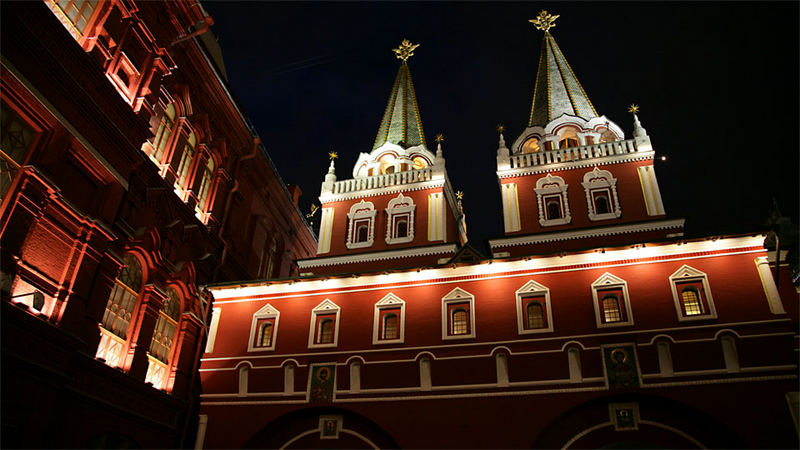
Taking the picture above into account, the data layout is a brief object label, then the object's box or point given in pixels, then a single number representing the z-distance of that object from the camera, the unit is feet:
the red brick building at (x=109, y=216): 46.78
